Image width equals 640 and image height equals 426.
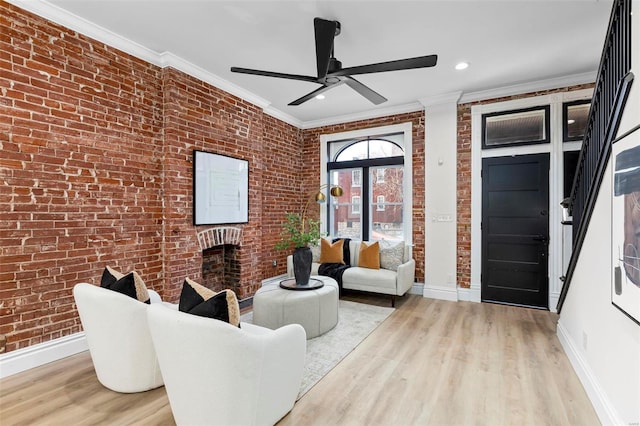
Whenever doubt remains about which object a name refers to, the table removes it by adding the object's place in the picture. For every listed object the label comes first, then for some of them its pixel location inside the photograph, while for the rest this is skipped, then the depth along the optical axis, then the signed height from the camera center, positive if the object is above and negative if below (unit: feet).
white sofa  13.99 -3.21
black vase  11.39 -1.99
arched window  17.67 +1.50
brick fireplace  13.76 -2.39
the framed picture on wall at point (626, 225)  5.06 -0.25
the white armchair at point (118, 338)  6.91 -2.97
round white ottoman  10.21 -3.36
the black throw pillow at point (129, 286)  7.39 -1.85
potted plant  11.39 -1.64
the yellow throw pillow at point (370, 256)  15.47 -2.34
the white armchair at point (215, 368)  5.12 -2.80
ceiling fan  7.96 +4.11
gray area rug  8.36 -4.42
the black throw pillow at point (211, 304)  5.55 -1.77
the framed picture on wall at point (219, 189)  12.44 +1.01
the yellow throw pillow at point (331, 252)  16.51 -2.22
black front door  13.64 -0.86
